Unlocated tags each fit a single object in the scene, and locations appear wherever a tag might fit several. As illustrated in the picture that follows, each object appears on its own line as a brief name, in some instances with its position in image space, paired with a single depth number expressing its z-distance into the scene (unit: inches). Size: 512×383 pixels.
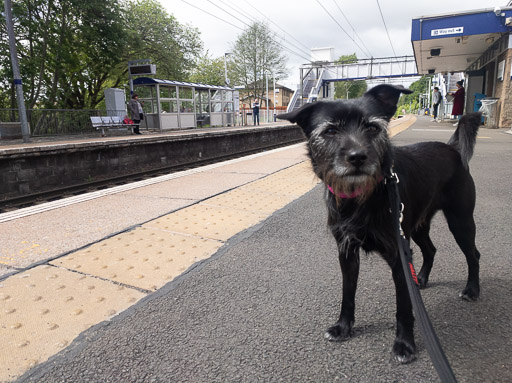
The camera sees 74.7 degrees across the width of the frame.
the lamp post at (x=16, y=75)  512.4
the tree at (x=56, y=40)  680.4
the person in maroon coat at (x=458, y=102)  800.3
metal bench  683.1
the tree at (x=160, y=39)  1082.1
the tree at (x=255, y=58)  1914.4
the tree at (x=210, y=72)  2407.5
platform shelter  840.3
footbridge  1715.1
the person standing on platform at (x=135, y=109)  708.7
